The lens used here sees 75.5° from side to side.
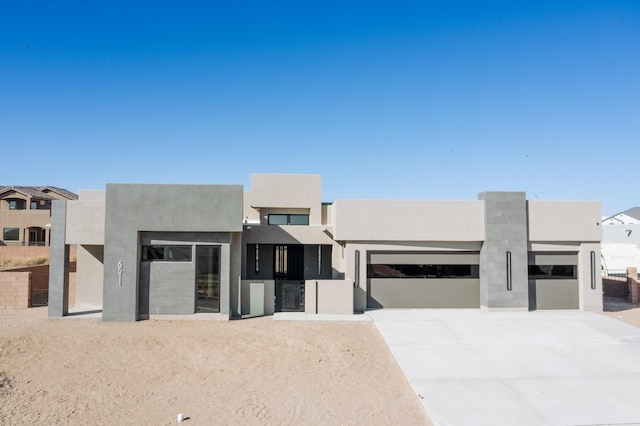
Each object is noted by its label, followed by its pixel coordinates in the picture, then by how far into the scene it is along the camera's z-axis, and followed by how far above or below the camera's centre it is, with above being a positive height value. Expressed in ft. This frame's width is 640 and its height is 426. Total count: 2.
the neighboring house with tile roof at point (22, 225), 135.13 +0.65
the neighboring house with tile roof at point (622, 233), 131.95 -0.42
